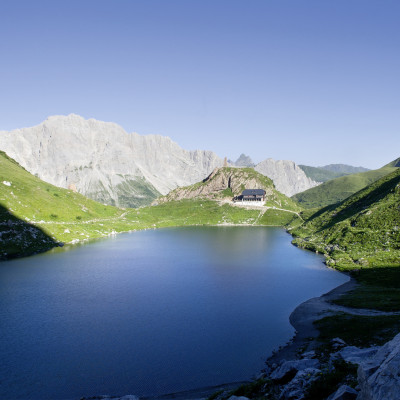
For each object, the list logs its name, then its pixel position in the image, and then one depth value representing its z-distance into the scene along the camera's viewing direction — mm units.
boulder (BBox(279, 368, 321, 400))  25250
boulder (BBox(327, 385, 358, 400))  19953
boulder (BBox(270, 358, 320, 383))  30281
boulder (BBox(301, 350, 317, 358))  38000
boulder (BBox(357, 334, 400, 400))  15523
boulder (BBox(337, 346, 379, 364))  29077
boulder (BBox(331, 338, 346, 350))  39197
